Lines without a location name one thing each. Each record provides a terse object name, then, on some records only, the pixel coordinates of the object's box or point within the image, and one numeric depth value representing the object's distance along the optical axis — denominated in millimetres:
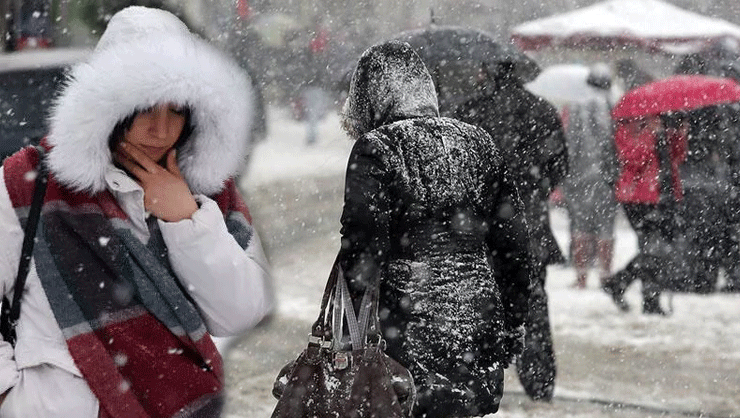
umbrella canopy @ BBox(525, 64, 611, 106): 20646
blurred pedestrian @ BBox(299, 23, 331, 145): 51154
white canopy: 25535
